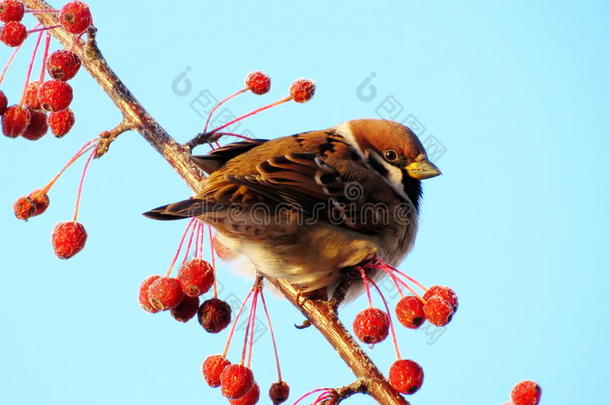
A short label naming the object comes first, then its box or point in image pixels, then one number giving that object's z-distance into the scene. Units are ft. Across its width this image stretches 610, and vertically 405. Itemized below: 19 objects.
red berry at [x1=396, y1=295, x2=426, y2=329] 18.33
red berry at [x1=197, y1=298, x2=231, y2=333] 20.22
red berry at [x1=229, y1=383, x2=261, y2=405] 20.06
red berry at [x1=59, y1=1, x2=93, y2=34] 19.88
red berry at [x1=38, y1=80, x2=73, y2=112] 20.61
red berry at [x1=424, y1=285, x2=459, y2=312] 18.22
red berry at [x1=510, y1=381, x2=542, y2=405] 15.84
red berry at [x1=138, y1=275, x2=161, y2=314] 19.98
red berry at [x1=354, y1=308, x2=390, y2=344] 18.44
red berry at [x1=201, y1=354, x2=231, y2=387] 19.92
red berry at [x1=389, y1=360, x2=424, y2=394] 17.52
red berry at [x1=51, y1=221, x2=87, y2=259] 20.24
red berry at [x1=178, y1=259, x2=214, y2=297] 19.63
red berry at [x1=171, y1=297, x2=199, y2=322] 20.63
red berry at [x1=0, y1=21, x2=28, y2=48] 20.72
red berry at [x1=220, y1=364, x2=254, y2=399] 18.97
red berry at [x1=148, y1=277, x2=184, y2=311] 19.54
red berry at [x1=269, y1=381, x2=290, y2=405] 20.07
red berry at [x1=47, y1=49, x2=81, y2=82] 20.30
